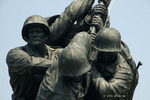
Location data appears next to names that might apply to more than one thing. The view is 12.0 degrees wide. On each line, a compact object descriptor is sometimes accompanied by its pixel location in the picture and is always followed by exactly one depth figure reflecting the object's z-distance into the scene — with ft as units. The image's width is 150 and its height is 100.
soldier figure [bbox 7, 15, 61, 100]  40.30
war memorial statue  37.68
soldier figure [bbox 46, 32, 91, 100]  36.27
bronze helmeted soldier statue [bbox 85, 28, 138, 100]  39.97
